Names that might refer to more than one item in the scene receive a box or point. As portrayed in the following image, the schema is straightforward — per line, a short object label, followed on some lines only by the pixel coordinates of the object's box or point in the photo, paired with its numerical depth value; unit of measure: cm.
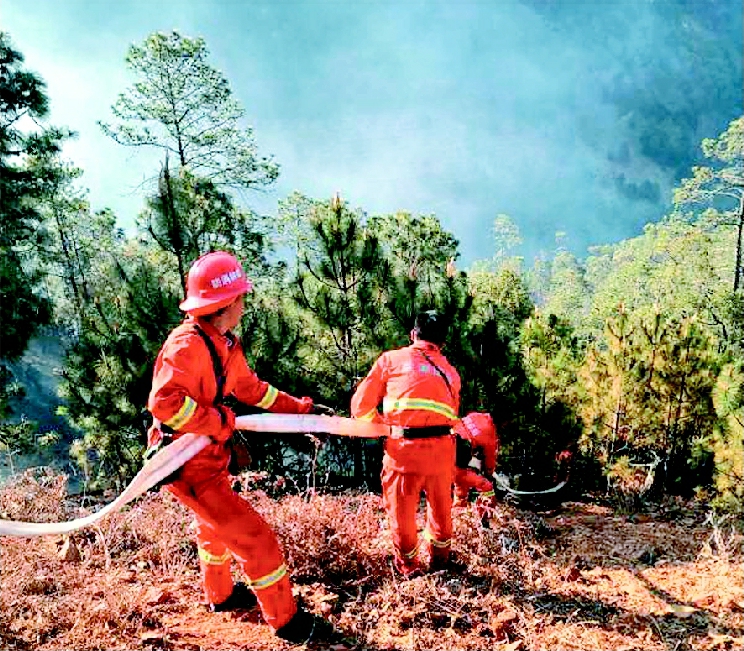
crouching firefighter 548
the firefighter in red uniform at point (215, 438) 290
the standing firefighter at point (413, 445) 388
